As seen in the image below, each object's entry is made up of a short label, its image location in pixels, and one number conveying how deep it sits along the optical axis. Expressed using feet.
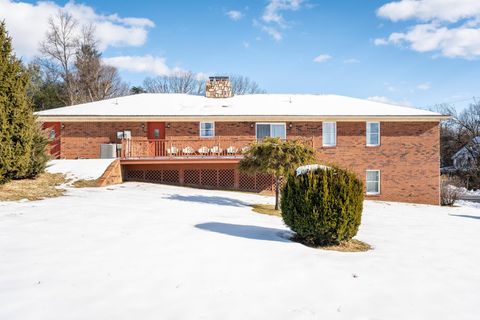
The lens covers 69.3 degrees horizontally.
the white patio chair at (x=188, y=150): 63.17
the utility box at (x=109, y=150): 60.80
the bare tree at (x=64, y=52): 130.31
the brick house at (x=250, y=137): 63.67
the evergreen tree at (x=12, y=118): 38.70
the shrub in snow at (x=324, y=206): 24.93
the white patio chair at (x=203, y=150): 62.77
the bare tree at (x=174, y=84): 198.72
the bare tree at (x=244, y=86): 212.23
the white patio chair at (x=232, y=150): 62.56
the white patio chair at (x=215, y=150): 63.21
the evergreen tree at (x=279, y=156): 40.75
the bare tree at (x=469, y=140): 134.00
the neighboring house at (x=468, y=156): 138.41
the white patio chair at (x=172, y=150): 60.44
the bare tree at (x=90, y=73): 139.95
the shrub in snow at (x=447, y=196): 73.51
